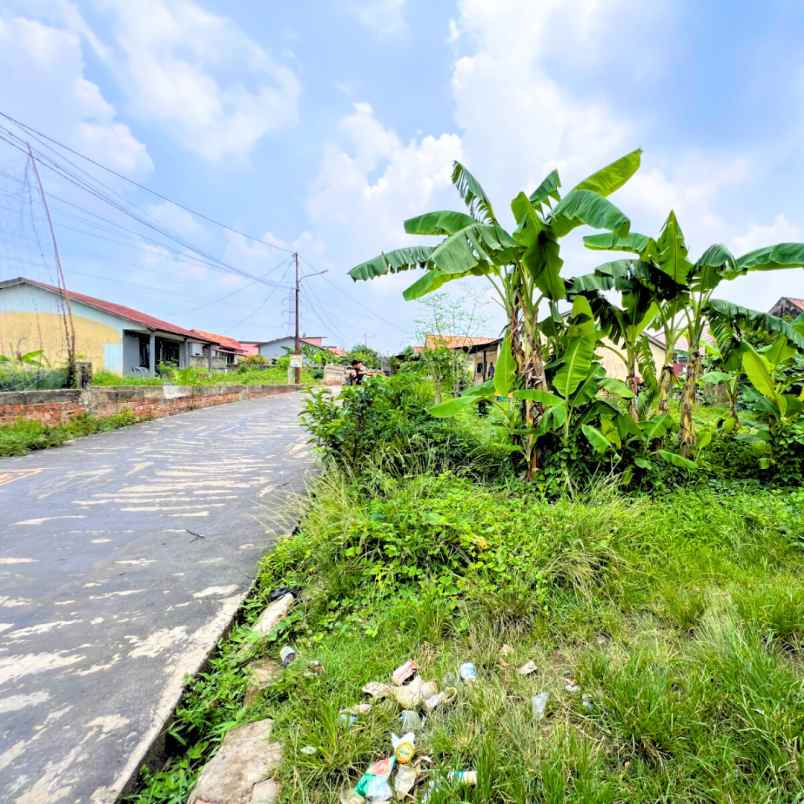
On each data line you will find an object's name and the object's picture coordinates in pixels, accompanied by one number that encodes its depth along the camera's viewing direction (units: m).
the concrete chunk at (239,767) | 1.40
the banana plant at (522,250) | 3.46
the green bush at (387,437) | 4.24
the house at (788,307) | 14.76
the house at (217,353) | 26.77
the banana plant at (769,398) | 4.35
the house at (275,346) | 47.38
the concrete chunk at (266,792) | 1.36
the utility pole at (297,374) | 23.06
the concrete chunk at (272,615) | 2.32
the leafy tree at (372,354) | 23.03
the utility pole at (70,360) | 8.26
